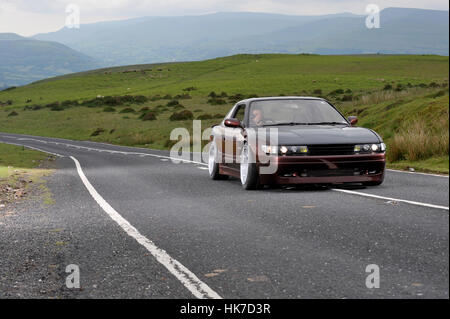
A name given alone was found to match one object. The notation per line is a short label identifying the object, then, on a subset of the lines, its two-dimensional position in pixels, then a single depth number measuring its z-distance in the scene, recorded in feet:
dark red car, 35.35
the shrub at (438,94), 88.35
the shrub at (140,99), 263.29
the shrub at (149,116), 189.81
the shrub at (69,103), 285.88
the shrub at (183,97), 256.85
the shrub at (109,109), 239.71
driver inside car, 39.93
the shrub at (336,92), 216.95
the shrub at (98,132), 180.47
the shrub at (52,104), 293.68
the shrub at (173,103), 226.95
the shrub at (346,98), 182.29
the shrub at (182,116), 177.99
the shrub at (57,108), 275.02
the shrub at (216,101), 219.41
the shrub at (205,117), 171.22
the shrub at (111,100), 265.75
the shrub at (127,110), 226.34
